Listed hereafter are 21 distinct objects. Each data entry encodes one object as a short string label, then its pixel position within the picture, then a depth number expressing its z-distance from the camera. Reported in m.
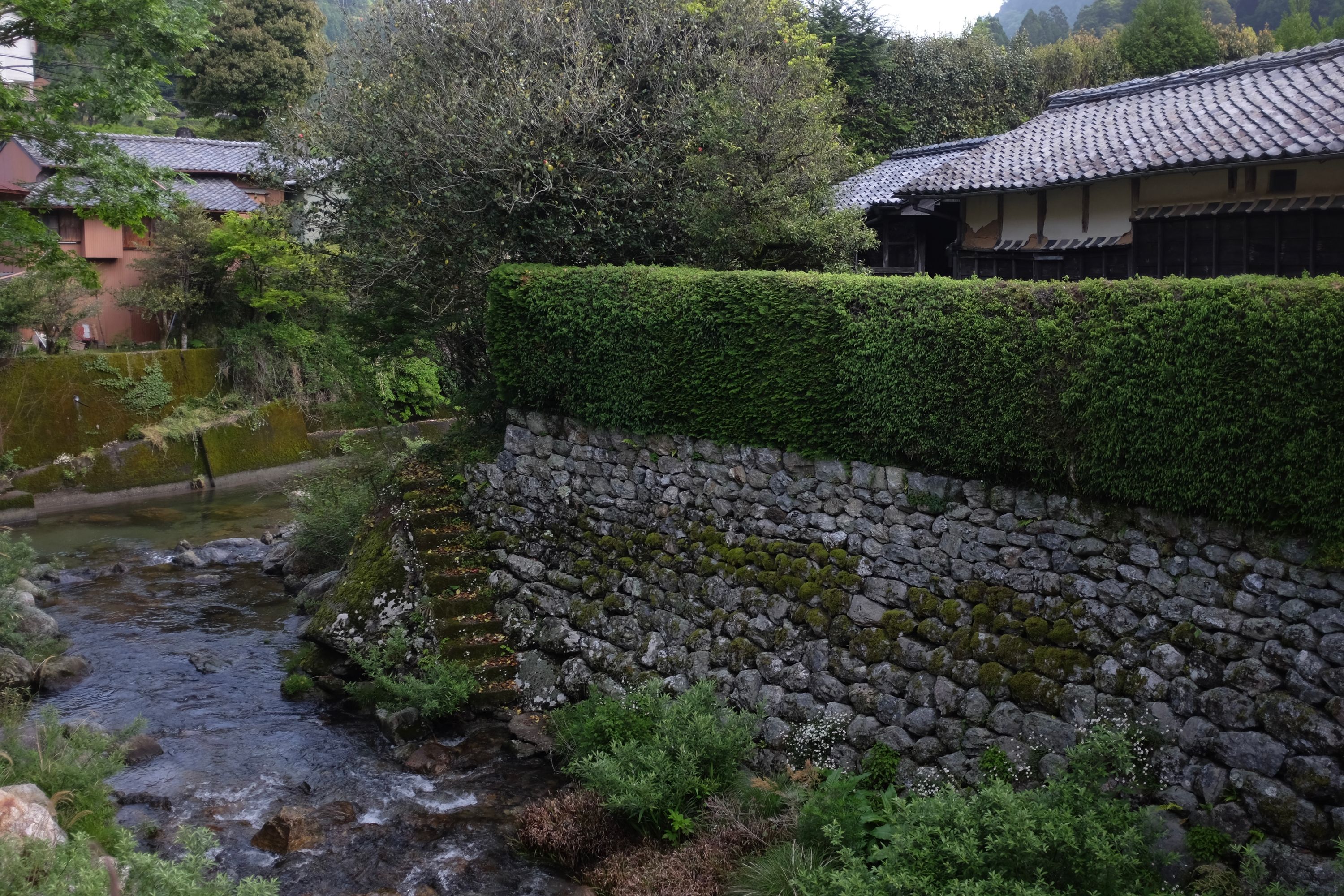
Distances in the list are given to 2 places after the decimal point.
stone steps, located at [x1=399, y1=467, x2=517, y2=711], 12.80
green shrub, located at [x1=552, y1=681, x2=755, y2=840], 9.39
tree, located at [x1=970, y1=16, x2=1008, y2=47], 31.72
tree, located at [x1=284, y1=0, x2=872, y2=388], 14.30
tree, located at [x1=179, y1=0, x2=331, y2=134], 35.97
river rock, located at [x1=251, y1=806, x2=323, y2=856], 9.59
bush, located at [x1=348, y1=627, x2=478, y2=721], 11.92
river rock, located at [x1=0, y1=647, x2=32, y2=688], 13.08
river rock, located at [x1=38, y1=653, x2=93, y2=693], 13.44
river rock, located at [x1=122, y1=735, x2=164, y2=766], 11.33
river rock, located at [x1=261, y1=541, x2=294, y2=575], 19.36
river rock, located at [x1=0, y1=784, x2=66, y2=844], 7.20
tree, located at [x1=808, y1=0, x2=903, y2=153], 27.41
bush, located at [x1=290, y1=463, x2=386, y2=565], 17.92
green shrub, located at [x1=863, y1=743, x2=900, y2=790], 9.26
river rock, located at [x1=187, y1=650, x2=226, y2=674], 14.21
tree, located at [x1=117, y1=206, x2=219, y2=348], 28.02
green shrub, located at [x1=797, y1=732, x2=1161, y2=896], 6.67
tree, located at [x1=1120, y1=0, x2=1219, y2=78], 29.70
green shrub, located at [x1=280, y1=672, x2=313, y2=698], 13.36
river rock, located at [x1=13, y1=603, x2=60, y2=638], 14.81
